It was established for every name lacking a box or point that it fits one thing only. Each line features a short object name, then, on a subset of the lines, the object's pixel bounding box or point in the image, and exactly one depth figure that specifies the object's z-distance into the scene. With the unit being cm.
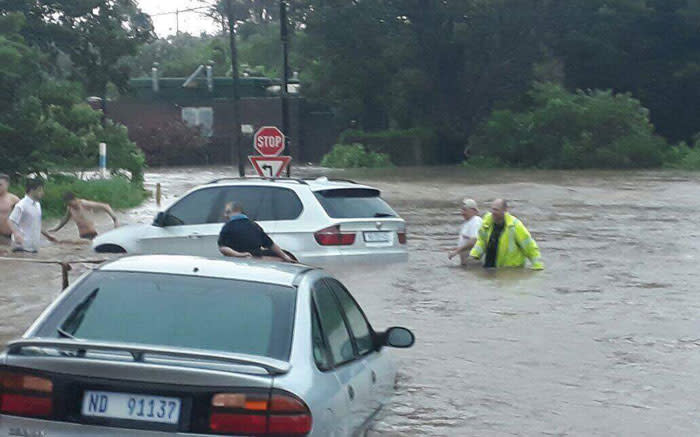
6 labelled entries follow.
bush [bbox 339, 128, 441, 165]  6047
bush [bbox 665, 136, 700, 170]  5252
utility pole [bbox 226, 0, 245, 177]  3941
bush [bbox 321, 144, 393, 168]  5847
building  6475
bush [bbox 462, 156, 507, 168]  5722
